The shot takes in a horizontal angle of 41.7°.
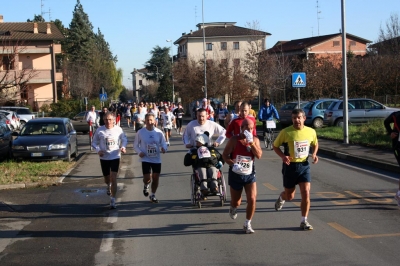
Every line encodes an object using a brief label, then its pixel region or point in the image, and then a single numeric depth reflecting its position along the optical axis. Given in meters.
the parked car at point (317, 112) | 27.70
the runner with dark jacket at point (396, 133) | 8.87
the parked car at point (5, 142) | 17.73
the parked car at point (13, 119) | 33.24
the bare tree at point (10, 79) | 15.53
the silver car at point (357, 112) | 26.64
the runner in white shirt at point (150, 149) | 9.72
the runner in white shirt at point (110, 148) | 9.67
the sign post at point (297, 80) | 21.58
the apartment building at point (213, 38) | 85.18
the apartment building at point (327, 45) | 69.75
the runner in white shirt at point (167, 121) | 21.79
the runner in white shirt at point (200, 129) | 9.53
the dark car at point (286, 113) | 28.41
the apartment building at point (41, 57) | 53.50
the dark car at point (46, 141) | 16.03
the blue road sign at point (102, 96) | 36.41
